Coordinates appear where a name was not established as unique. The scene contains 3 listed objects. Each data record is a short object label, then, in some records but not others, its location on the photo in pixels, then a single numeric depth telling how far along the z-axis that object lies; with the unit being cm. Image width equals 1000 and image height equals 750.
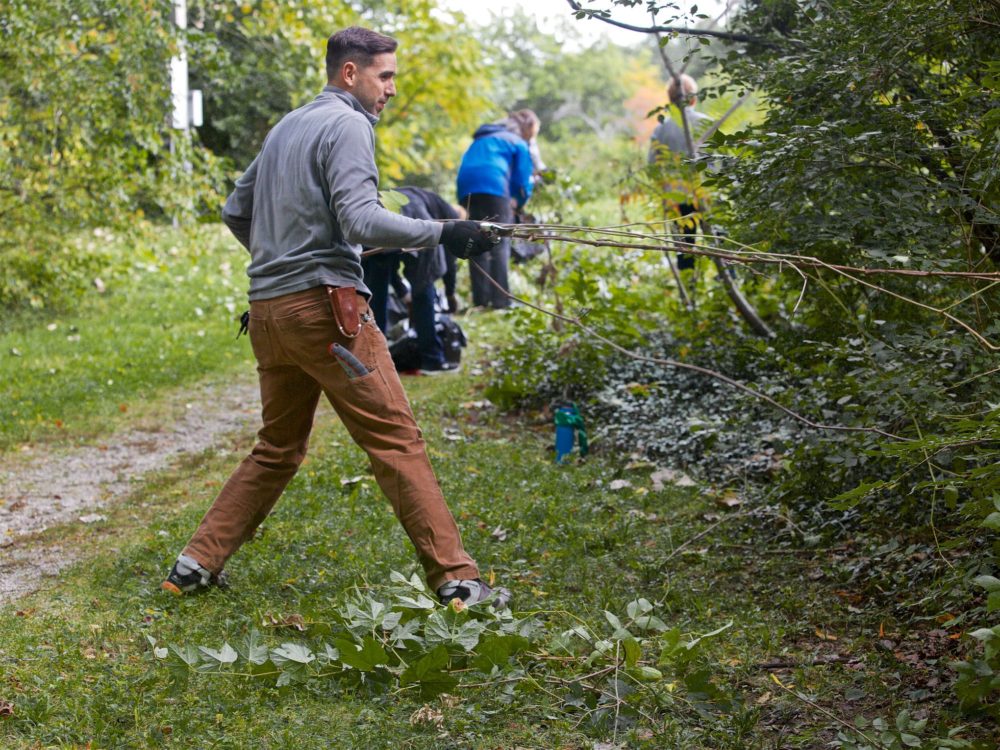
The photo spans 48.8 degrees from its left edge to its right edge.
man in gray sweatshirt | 402
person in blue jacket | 1082
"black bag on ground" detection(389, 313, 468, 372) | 945
